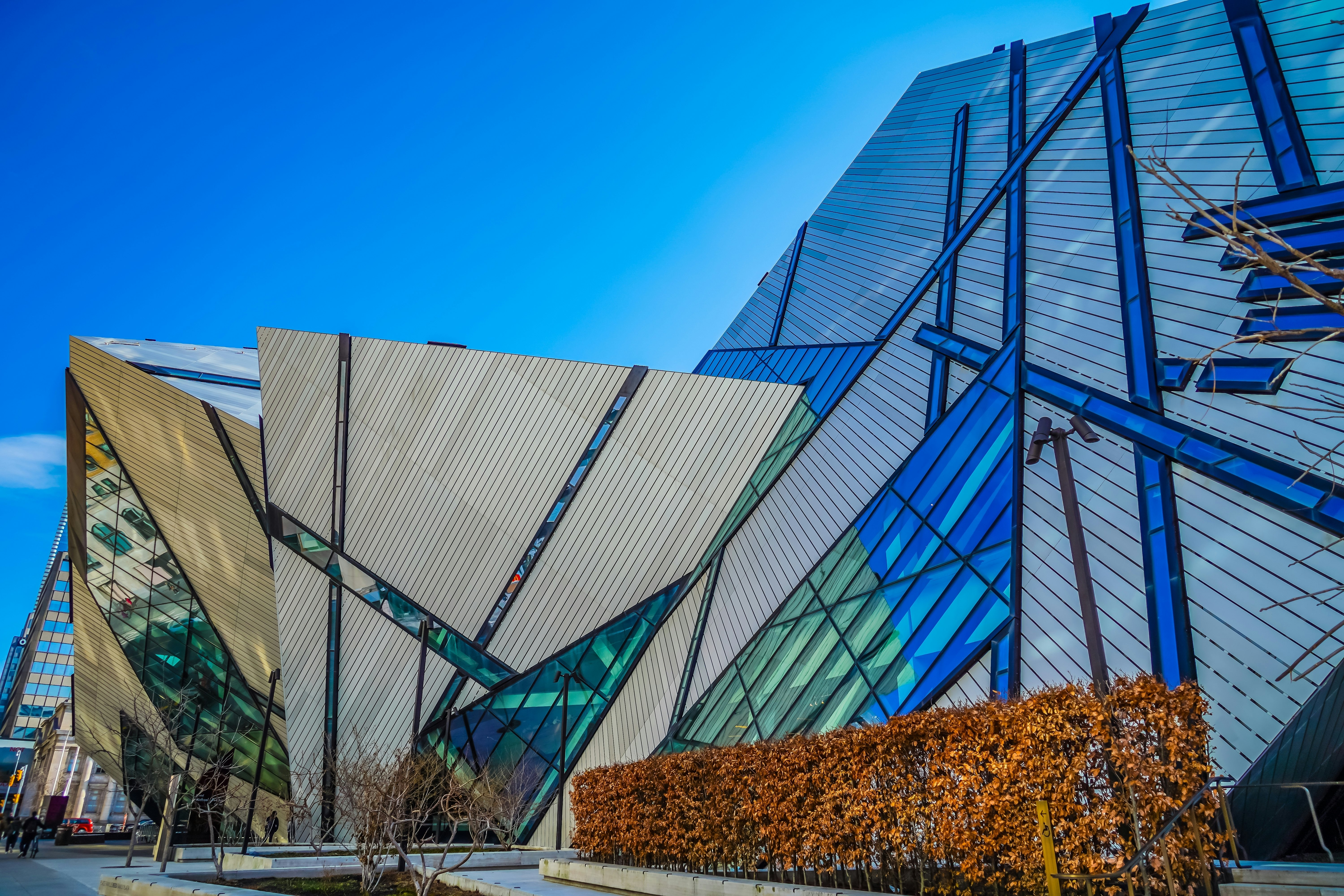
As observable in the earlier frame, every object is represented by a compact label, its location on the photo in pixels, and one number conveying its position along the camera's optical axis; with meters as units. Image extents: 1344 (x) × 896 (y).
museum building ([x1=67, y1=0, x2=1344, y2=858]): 11.30
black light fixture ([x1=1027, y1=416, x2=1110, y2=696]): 8.73
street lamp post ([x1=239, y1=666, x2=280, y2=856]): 27.86
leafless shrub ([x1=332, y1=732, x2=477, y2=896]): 14.52
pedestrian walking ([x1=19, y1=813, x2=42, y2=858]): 31.52
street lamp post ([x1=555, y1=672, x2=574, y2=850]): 23.55
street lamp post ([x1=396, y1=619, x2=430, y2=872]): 29.44
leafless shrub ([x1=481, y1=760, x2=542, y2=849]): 25.70
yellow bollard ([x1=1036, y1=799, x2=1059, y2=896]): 7.91
